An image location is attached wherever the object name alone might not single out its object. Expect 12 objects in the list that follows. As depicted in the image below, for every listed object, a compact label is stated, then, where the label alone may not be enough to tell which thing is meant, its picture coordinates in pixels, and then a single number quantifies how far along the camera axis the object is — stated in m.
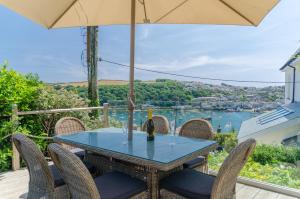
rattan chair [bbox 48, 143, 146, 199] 1.94
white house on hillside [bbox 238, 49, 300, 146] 4.55
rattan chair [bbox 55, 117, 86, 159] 3.44
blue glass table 2.23
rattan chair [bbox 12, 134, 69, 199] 2.32
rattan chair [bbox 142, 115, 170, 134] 3.84
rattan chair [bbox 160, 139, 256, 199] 2.06
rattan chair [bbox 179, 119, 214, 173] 3.13
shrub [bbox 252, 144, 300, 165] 4.02
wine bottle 2.87
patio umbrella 3.05
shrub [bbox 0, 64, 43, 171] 4.52
